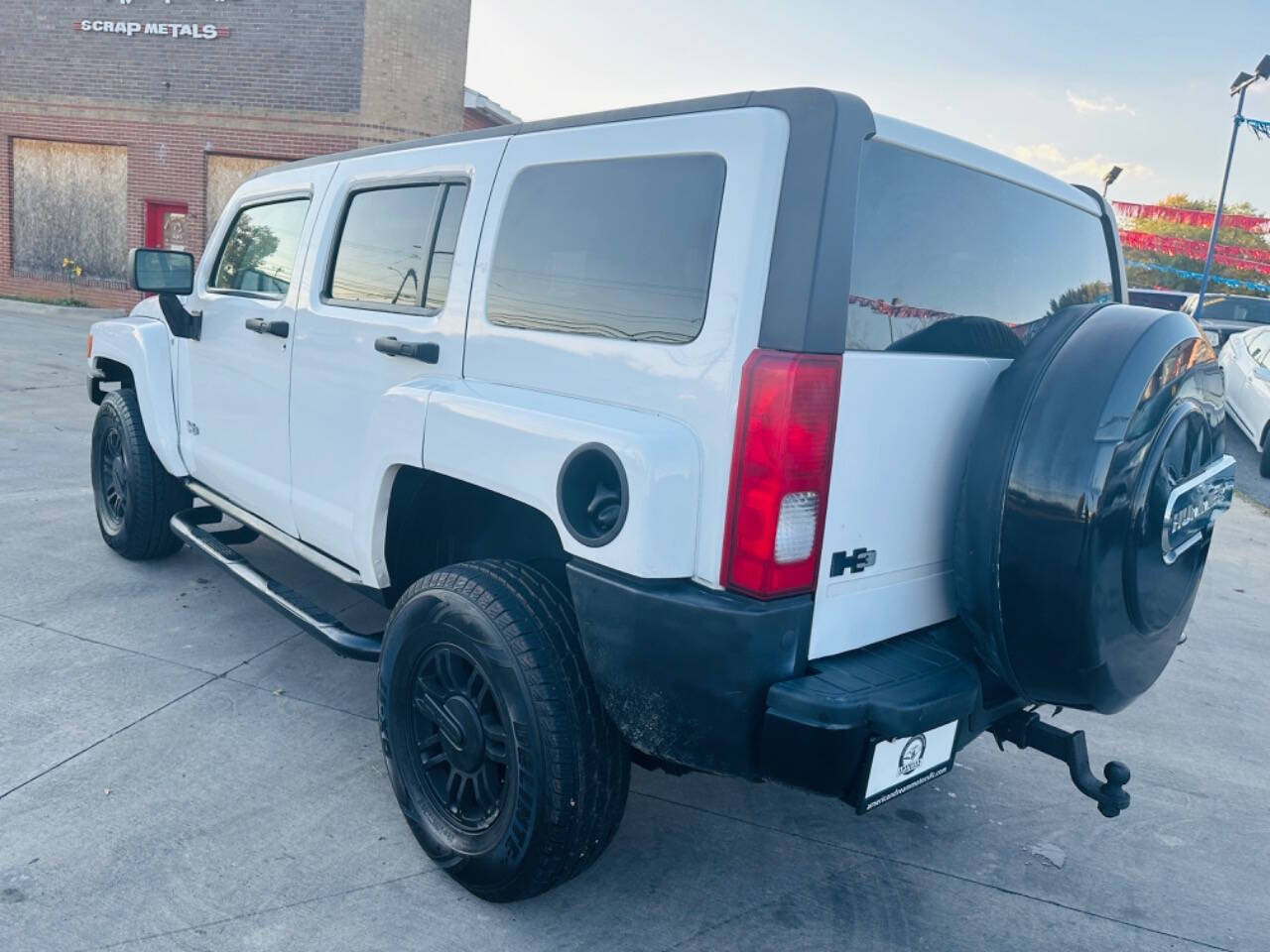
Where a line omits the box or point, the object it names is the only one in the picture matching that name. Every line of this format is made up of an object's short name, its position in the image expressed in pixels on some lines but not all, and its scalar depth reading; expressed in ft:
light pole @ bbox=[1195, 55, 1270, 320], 58.54
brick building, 56.80
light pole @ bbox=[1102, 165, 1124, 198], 84.90
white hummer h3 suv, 7.32
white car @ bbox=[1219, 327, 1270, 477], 37.88
